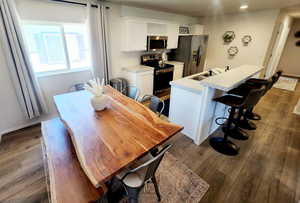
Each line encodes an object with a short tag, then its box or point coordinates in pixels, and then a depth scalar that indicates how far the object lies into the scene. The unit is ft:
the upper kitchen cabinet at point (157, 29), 13.60
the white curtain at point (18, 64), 7.05
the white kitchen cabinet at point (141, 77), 12.23
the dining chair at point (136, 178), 3.66
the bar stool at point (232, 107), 6.21
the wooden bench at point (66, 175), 3.40
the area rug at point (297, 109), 11.57
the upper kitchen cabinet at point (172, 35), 14.57
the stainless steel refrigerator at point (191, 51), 15.74
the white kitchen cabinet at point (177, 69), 15.76
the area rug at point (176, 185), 5.20
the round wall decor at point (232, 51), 16.40
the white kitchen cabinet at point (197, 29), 17.38
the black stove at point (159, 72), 13.88
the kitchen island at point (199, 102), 6.98
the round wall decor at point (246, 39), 15.25
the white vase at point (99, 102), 5.48
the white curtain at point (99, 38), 9.83
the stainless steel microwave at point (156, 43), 13.30
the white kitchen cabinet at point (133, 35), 11.52
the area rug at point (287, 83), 17.40
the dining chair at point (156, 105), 6.44
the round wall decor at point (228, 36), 16.26
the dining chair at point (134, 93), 7.79
